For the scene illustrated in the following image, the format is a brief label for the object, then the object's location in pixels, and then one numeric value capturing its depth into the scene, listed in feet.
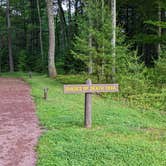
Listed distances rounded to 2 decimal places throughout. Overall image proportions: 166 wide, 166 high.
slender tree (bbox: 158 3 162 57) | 64.11
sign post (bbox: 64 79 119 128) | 23.70
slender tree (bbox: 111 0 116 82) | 48.05
